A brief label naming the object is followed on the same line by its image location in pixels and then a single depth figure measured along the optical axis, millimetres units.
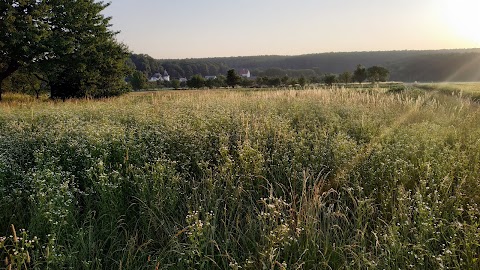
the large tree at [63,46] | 18812
